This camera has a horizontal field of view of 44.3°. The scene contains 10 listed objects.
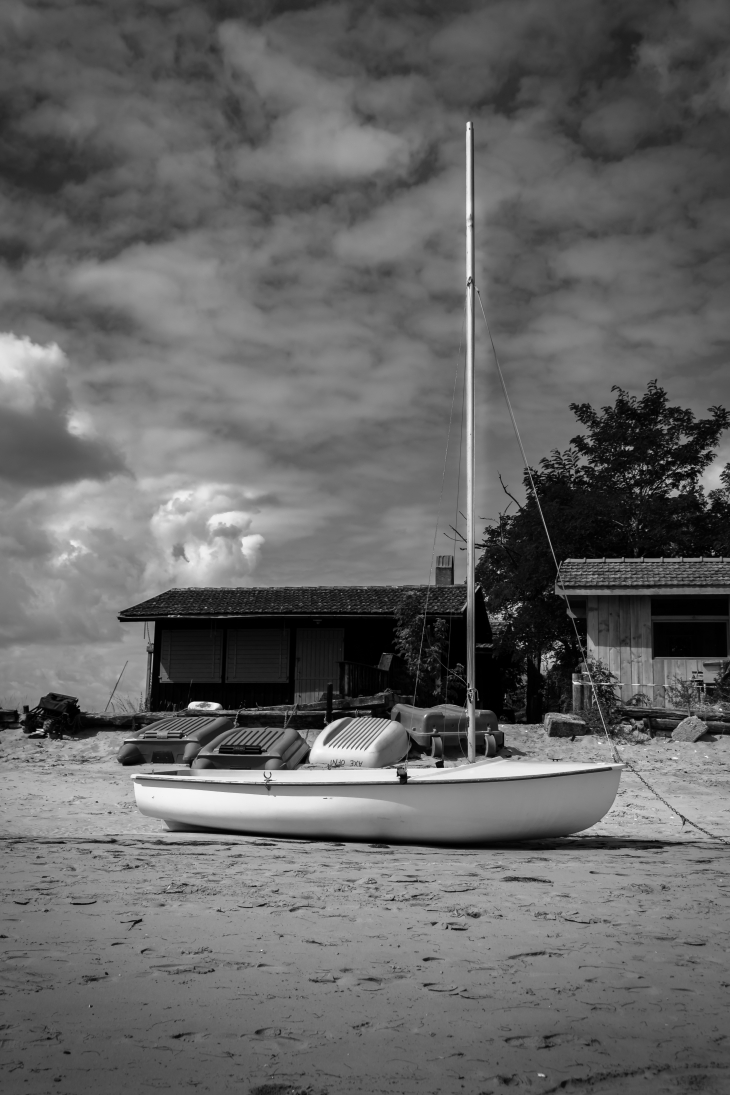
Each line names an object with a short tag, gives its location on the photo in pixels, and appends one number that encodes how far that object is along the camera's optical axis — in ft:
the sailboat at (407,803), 30.53
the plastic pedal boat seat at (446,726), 52.11
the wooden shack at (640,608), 63.00
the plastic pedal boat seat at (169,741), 52.42
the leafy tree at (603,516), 98.43
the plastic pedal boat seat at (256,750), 40.50
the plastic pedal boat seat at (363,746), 45.21
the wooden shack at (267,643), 84.33
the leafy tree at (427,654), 76.95
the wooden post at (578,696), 62.28
